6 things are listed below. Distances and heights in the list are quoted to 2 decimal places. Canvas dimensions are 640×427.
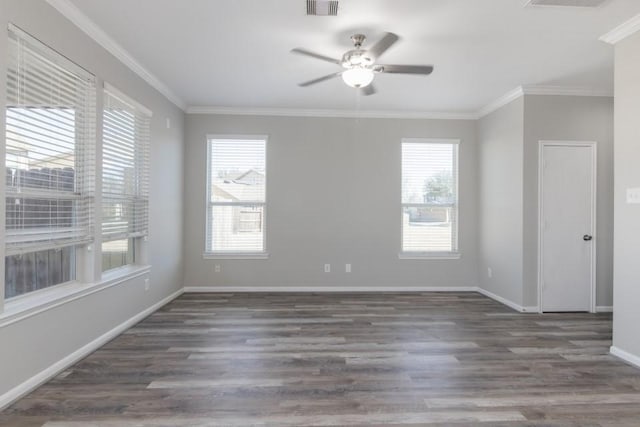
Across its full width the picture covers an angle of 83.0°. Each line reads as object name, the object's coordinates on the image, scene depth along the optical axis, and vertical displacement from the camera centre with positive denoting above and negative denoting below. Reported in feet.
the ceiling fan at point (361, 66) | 9.35 +4.11
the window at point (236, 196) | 17.66 +0.96
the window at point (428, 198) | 18.04 +1.01
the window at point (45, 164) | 7.51 +1.16
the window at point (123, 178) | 10.98 +1.23
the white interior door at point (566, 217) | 14.26 +0.12
